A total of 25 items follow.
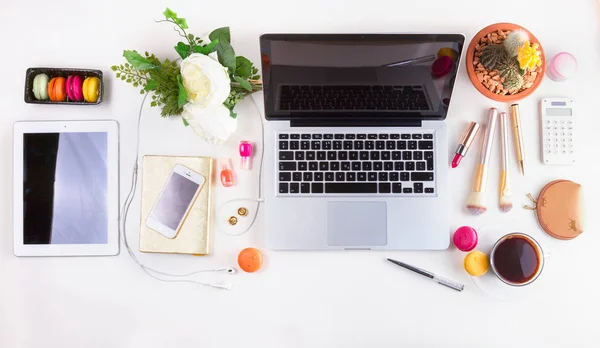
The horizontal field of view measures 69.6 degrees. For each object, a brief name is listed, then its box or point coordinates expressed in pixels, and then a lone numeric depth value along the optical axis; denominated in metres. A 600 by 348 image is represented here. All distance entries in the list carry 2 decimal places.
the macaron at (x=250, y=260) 0.92
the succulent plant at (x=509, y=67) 0.87
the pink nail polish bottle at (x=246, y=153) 0.93
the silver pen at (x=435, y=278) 0.92
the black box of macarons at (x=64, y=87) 0.93
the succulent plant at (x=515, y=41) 0.84
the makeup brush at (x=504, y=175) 0.93
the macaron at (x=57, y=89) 0.93
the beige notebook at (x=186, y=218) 0.94
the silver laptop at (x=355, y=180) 0.92
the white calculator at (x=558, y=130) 0.94
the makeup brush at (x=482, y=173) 0.92
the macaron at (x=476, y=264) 0.90
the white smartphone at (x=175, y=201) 0.94
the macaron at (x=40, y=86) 0.94
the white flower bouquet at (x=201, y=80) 0.80
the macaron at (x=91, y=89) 0.93
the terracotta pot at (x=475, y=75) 0.92
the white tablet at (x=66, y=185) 0.96
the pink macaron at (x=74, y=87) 0.93
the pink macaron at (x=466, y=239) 0.90
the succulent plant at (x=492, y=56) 0.88
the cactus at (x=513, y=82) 0.89
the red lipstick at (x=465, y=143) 0.93
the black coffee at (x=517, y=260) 0.87
